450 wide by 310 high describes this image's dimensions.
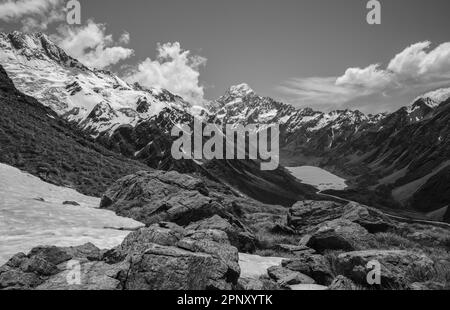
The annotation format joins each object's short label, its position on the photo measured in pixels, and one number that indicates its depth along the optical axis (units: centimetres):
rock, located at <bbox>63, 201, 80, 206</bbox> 2839
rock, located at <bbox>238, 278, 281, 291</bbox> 1232
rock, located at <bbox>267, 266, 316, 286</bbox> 1395
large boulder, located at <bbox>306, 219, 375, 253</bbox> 1936
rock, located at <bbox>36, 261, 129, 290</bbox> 1050
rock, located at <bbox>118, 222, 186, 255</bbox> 1330
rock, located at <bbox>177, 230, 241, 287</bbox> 1129
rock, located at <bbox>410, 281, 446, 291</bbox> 1012
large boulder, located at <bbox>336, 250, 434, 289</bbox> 1188
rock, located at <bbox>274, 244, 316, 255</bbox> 1894
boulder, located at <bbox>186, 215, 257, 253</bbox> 2045
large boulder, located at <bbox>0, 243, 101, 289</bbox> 1146
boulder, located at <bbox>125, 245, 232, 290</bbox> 1052
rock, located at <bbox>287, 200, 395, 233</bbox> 2477
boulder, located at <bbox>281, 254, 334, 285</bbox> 1466
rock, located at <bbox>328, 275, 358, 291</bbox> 1102
